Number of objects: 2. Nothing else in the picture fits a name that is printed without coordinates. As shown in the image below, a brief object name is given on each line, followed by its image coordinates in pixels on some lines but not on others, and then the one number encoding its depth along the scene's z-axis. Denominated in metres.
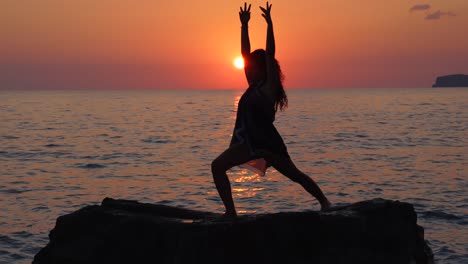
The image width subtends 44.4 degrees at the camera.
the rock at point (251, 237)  6.64
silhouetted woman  6.95
